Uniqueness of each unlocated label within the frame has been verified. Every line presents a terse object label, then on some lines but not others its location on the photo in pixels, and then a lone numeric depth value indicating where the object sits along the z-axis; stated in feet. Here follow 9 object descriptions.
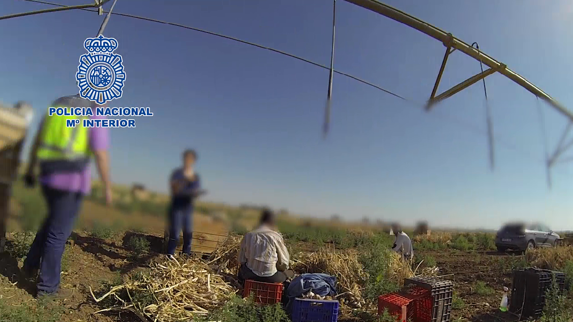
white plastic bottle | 15.72
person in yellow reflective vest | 7.77
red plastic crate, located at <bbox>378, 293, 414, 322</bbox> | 11.70
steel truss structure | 10.12
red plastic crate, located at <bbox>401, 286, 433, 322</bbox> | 12.23
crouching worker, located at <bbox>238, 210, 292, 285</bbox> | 12.44
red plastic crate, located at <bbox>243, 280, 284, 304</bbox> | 11.93
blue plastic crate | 10.93
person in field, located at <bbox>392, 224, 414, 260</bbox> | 21.71
